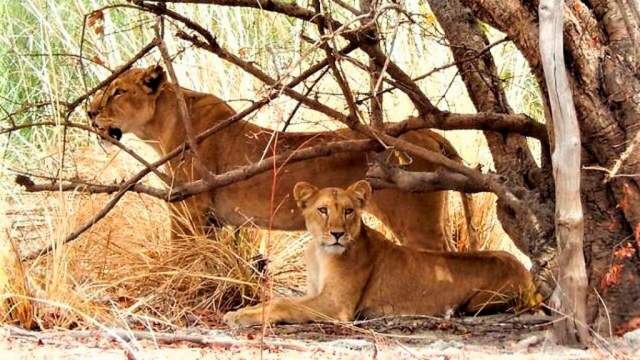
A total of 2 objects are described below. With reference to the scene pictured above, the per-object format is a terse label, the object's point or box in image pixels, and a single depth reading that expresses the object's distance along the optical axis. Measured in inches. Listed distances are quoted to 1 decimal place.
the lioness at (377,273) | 470.9
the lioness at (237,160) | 525.3
